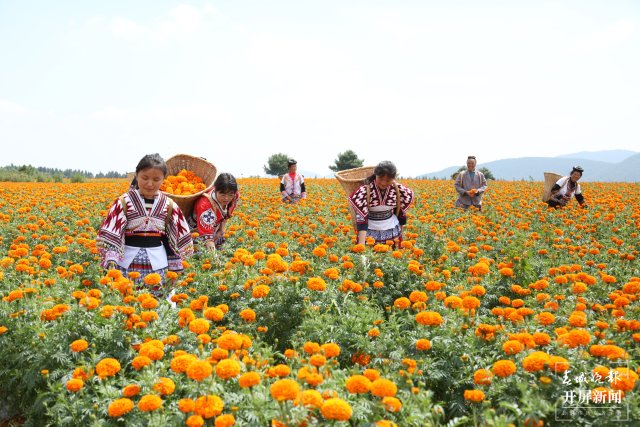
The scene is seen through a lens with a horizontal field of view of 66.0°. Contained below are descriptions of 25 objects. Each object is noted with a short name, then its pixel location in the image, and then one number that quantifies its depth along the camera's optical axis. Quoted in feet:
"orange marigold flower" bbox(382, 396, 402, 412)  6.40
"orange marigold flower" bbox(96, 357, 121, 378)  7.55
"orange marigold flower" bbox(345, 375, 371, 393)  6.62
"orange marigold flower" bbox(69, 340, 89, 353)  8.27
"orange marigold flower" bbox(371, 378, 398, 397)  6.48
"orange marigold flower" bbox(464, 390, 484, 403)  7.44
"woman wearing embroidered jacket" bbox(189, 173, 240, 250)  16.37
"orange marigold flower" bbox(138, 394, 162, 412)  6.59
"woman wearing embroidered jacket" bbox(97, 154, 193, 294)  12.50
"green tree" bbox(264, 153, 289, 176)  185.16
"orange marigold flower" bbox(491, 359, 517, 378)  7.61
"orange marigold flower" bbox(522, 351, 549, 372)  7.47
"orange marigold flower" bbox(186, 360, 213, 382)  6.67
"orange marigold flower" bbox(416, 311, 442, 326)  9.55
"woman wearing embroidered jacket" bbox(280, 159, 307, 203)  37.22
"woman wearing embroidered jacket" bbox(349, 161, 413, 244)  17.85
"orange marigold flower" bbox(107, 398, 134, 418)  6.83
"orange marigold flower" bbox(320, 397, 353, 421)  6.06
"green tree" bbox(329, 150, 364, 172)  168.98
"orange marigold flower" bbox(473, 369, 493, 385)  7.92
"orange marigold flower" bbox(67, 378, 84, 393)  7.38
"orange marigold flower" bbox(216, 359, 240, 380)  6.85
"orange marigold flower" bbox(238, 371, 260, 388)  6.66
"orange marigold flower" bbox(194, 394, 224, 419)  6.30
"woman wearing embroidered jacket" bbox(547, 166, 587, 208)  31.24
